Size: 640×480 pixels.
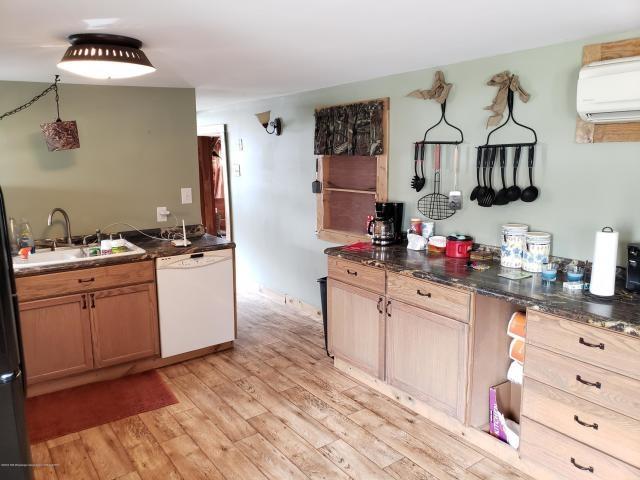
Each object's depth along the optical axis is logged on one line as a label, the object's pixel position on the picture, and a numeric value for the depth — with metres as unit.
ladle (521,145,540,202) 2.75
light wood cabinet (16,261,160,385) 3.05
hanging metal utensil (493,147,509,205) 2.88
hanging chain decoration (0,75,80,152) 3.29
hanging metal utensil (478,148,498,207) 2.94
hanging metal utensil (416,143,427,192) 3.36
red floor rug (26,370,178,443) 2.83
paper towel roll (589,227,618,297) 2.17
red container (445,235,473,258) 3.03
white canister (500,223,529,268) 2.73
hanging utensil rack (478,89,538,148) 2.74
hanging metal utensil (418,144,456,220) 3.27
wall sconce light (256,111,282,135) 4.68
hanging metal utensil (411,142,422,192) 3.39
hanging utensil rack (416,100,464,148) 3.14
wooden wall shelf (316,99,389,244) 3.91
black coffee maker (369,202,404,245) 3.52
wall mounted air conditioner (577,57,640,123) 2.17
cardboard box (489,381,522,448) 2.53
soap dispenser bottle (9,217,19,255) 3.41
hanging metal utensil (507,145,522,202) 2.81
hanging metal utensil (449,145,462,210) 3.16
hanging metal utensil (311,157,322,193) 4.30
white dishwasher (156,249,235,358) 3.48
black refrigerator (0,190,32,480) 1.27
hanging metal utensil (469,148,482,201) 3.00
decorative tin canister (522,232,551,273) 2.63
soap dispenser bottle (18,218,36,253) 3.45
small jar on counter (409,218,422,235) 3.38
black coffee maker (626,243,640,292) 2.21
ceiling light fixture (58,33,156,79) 2.28
